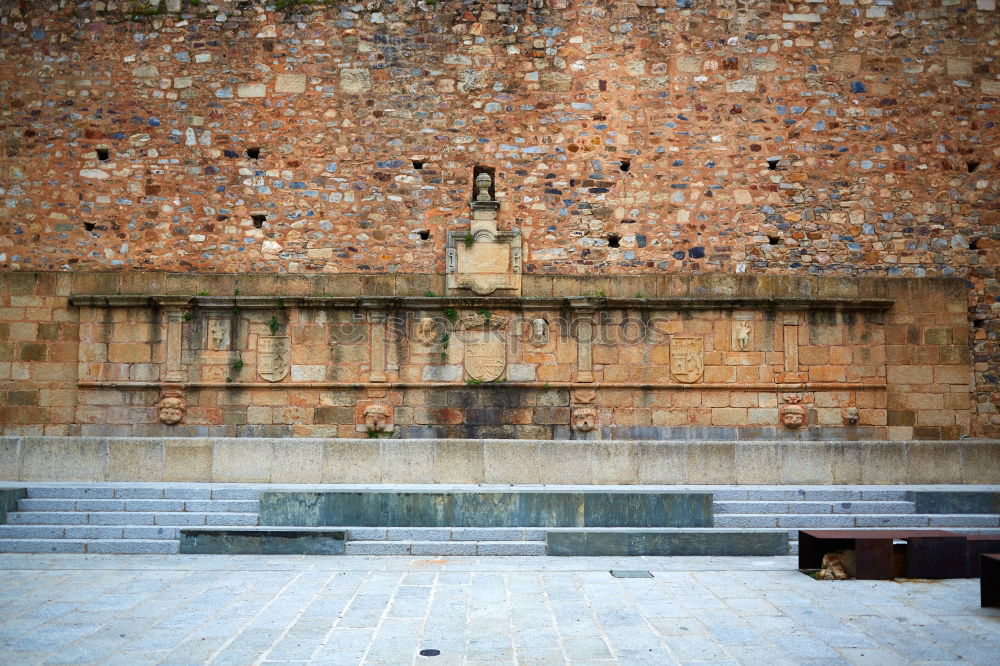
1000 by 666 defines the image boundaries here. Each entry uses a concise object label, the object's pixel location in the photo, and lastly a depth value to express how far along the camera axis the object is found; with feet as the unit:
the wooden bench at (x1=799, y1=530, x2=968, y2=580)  20.08
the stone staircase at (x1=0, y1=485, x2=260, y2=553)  23.54
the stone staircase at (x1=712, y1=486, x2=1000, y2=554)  25.38
